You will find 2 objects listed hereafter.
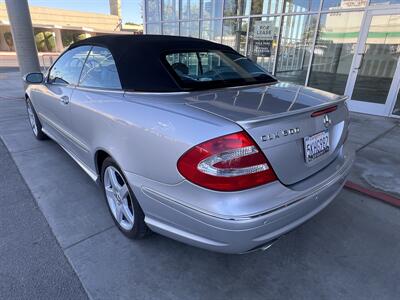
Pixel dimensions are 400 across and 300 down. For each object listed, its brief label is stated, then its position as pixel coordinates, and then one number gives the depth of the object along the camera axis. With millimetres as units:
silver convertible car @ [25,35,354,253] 1572
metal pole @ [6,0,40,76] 6680
